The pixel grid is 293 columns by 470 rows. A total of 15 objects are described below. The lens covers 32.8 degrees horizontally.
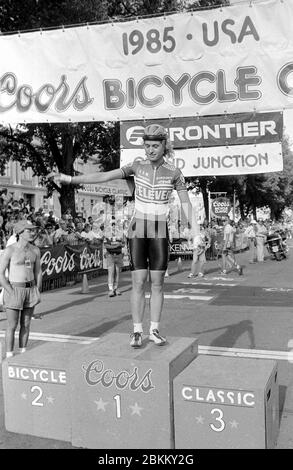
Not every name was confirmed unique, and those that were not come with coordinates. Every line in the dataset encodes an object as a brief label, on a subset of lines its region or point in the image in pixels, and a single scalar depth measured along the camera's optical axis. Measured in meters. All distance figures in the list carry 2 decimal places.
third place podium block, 3.44
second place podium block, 4.00
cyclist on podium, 4.73
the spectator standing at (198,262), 15.96
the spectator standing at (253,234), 22.88
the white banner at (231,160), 6.56
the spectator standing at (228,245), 17.25
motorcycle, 23.80
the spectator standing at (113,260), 12.05
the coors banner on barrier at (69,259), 13.54
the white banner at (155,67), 6.44
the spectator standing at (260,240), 22.25
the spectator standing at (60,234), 16.50
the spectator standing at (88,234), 17.52
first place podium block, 3.68
